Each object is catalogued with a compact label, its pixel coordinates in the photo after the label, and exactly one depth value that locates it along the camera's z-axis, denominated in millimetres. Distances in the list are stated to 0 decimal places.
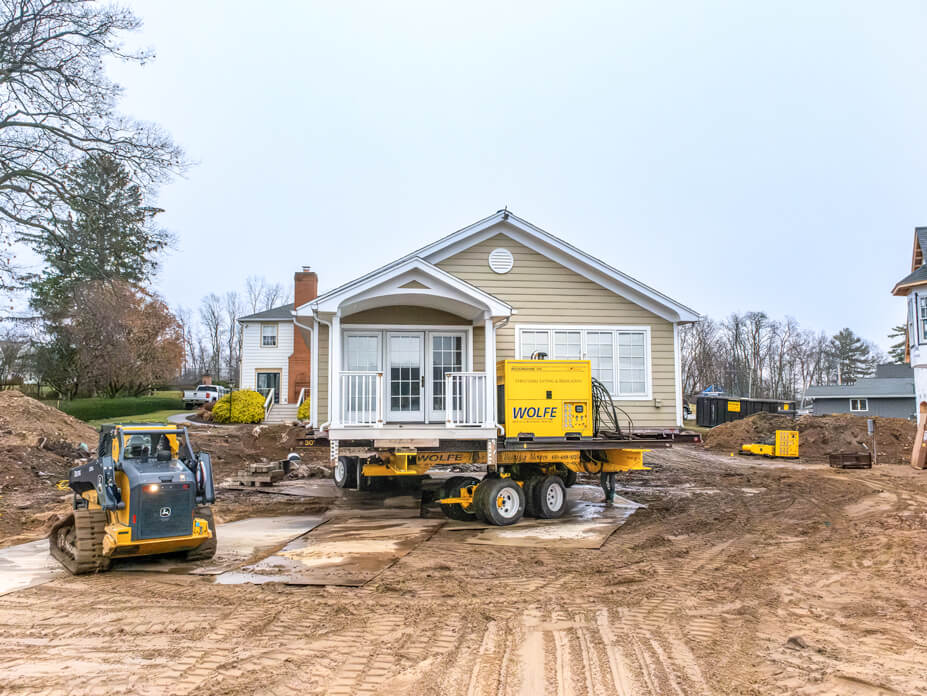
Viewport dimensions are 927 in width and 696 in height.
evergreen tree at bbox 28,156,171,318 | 19406
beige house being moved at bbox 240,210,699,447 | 13203
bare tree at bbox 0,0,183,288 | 19438
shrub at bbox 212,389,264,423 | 30438
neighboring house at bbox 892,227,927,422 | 24500
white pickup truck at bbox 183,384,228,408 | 42719
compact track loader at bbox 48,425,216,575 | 7766
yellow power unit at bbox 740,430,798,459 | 26688
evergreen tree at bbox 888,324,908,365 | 72375
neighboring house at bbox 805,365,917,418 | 42844
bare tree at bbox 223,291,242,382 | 72000
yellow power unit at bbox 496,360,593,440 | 11578
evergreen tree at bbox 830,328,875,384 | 78438
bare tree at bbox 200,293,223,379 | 76188
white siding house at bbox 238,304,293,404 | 37375
